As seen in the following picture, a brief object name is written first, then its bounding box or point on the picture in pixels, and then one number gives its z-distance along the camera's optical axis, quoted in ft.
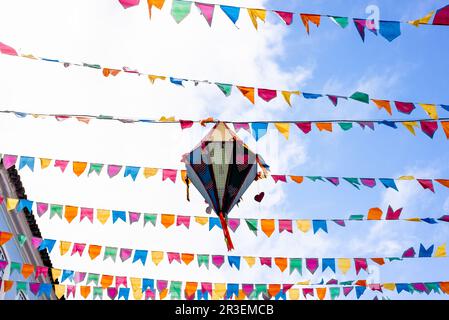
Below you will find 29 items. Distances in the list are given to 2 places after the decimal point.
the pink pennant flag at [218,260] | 33.96
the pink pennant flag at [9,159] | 29.17
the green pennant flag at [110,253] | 33.53
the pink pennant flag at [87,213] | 31.58
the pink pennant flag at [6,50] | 21.16
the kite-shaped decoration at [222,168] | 34.27
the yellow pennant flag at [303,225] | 32.09
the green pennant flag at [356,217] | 30.68
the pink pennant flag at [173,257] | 33.68
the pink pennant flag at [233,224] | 32.53
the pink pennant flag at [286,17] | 20.02
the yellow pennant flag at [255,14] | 19.36
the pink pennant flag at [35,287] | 32.38
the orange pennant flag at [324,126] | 26.48
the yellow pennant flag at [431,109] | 23.30
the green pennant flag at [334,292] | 35.37
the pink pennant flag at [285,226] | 32.37
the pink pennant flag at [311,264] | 32.96
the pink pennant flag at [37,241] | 33.50
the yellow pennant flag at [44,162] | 29.66
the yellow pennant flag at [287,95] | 23.95
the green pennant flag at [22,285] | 32.73
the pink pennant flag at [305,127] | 26.01
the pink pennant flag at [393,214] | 29.73
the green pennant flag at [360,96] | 22.81
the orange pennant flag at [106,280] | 35.19
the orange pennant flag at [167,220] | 32.62
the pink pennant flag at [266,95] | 24.40
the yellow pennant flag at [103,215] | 31.58
